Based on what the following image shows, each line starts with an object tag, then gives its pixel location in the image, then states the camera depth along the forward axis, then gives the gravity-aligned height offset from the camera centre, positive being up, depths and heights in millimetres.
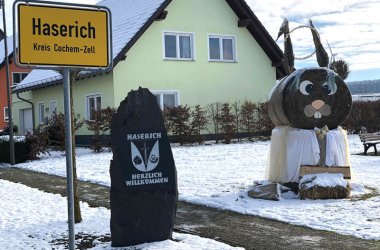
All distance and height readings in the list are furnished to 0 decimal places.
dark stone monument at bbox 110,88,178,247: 5863 -587
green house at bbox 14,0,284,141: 21000 +2828
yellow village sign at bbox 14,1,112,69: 4035 +739
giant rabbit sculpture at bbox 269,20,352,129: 9000 +337
